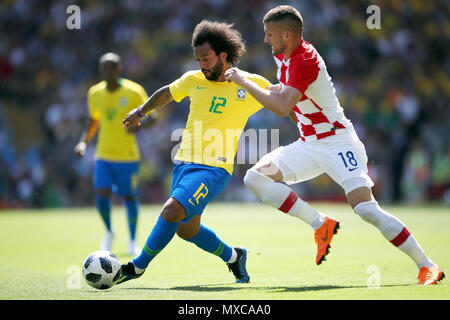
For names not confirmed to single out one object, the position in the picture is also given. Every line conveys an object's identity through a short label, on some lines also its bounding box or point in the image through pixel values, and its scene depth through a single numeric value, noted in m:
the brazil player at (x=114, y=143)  19.97
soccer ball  11.45
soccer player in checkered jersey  11.51
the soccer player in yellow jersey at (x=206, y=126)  11.97
